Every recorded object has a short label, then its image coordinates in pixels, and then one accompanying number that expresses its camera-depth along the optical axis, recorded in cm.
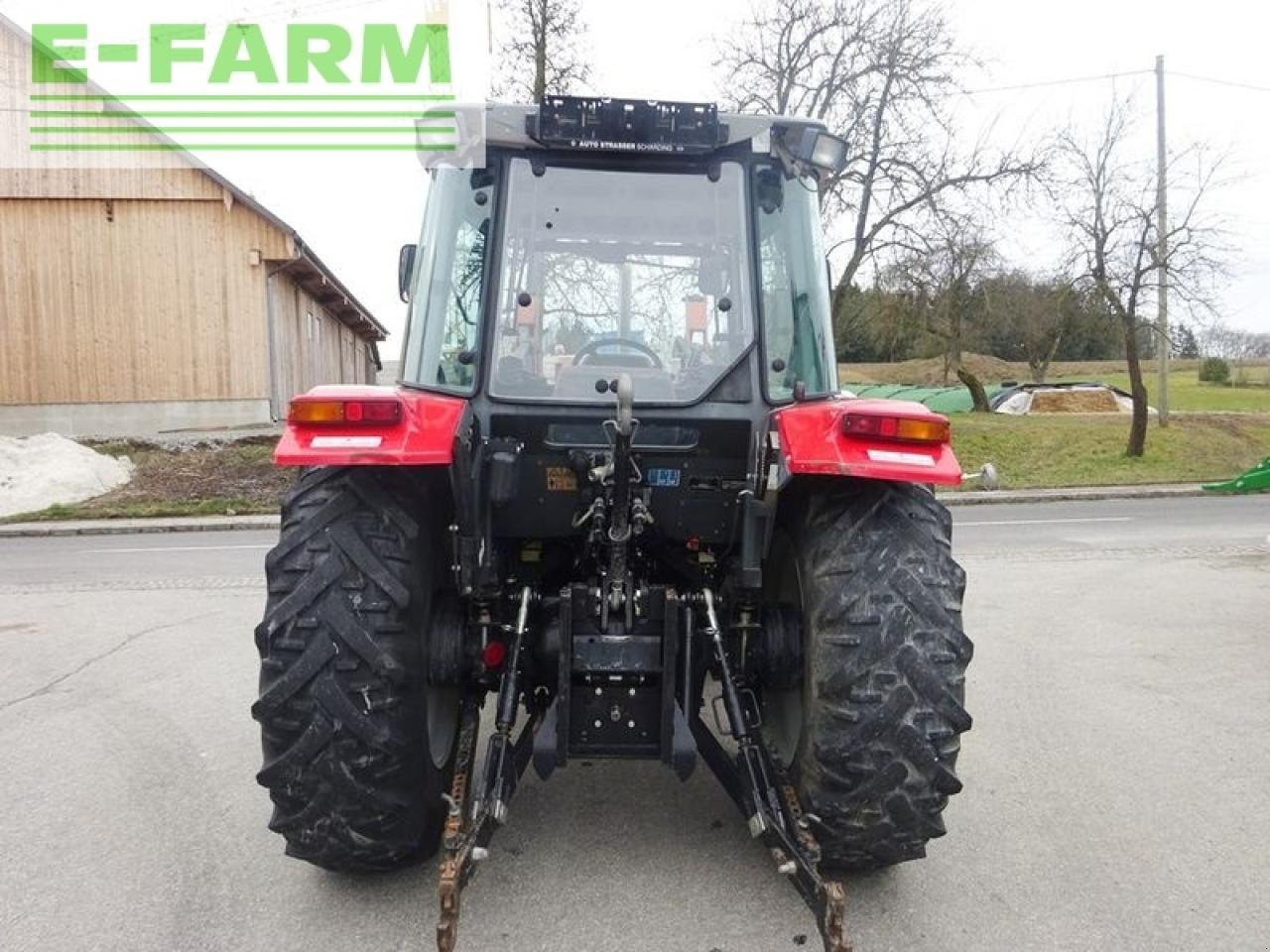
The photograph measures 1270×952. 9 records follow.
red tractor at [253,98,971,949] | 265
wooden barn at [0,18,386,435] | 1897
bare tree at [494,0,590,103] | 1878
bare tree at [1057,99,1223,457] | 1986
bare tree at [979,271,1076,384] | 3450
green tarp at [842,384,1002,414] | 3033
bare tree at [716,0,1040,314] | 2086
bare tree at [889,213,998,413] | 2097
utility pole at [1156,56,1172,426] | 1992
